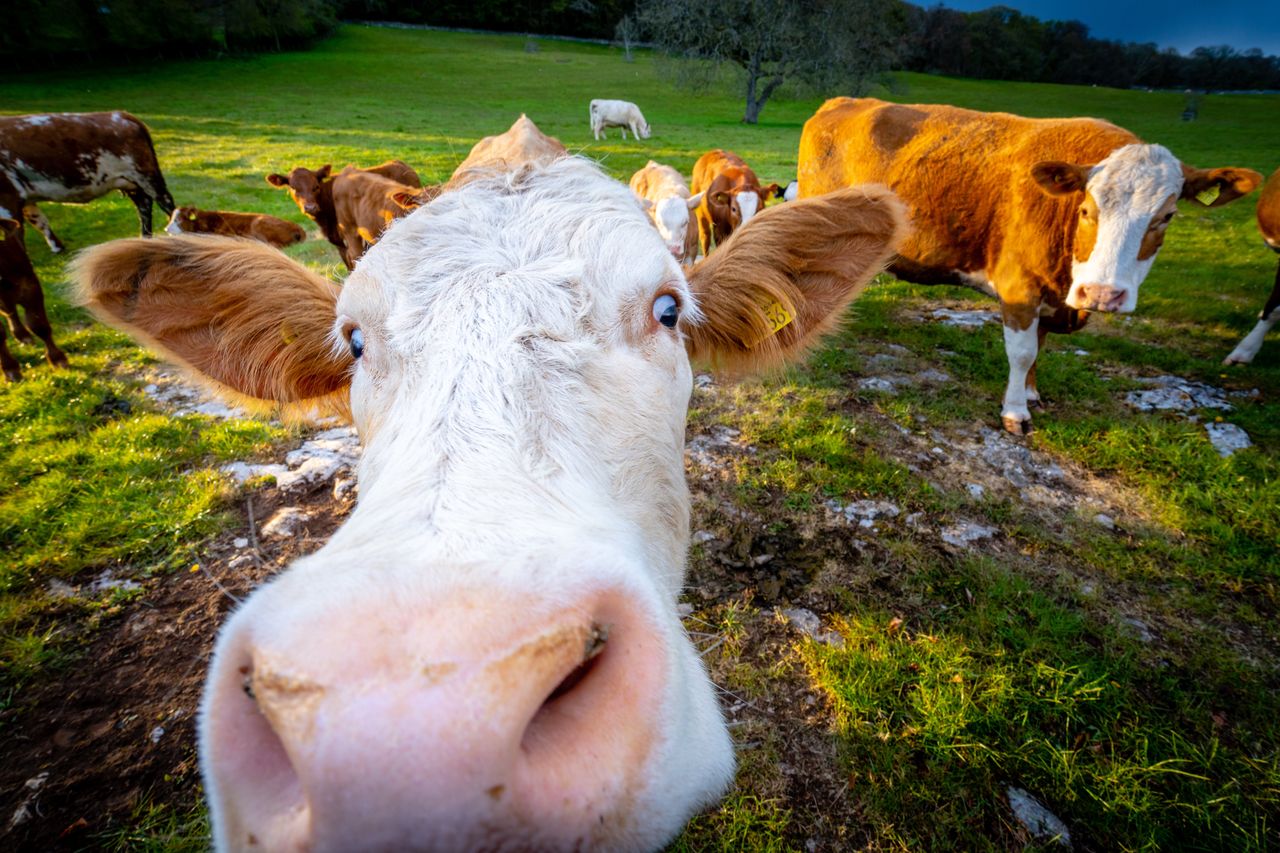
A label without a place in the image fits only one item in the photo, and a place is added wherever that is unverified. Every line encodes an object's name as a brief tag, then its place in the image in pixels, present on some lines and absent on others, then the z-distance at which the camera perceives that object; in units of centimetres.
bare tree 3253
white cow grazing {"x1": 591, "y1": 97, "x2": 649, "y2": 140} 2670
